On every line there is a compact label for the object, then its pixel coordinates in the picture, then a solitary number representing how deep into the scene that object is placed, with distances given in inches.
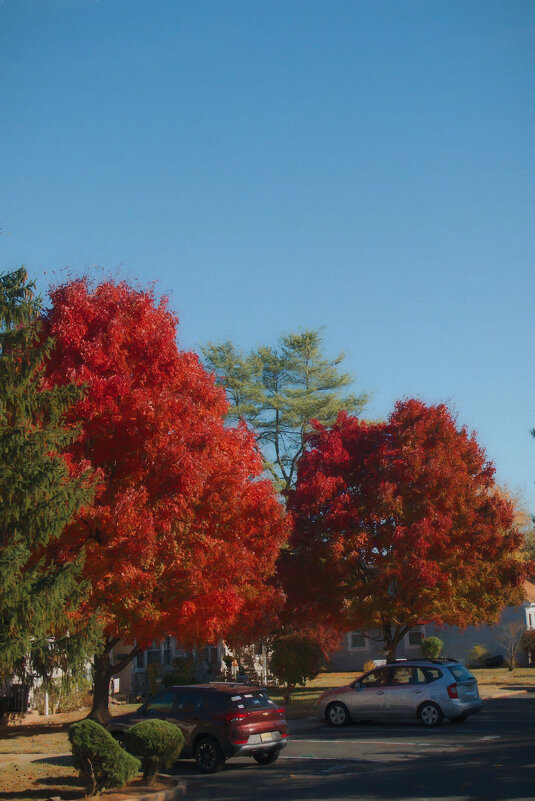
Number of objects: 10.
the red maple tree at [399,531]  1074.7
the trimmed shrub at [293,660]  1115.9
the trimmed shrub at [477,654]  1728.6
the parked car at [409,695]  838.5
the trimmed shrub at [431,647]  1609.4
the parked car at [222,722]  611.5
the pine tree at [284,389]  2111.2
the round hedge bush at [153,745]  558.9
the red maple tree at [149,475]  709.9
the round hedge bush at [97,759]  509.7
